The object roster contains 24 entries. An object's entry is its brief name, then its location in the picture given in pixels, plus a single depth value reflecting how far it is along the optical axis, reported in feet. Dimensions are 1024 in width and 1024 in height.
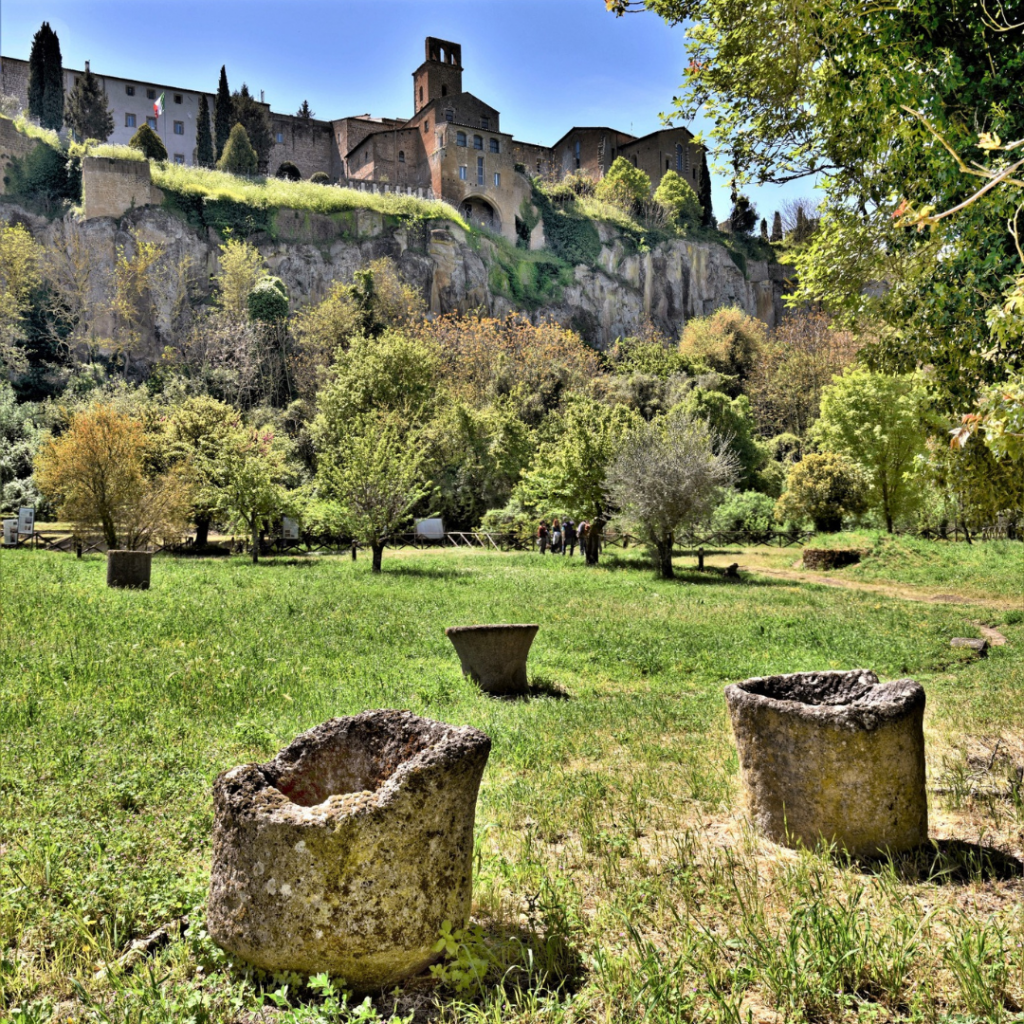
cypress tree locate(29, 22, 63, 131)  220.84
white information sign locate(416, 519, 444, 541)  131.13
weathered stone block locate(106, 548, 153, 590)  54.95
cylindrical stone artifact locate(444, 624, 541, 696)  30.19
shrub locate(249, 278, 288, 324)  186.70
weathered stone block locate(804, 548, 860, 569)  87.40
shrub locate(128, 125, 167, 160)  214.69
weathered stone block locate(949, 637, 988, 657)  38.81
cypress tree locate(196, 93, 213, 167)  239.75
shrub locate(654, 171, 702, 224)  283.79
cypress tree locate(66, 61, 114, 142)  229.45
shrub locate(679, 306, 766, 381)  214.28
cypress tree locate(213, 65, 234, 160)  240.73
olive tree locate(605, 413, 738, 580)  78.12
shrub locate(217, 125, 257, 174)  228.43
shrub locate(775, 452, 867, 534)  116.57
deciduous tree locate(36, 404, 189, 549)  87.92
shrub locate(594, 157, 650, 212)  279.28
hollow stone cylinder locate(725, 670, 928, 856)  13.43
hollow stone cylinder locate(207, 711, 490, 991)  9.43
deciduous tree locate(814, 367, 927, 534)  113.80
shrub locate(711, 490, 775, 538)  125.18
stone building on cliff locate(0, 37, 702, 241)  243.81
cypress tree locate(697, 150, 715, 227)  299.79
